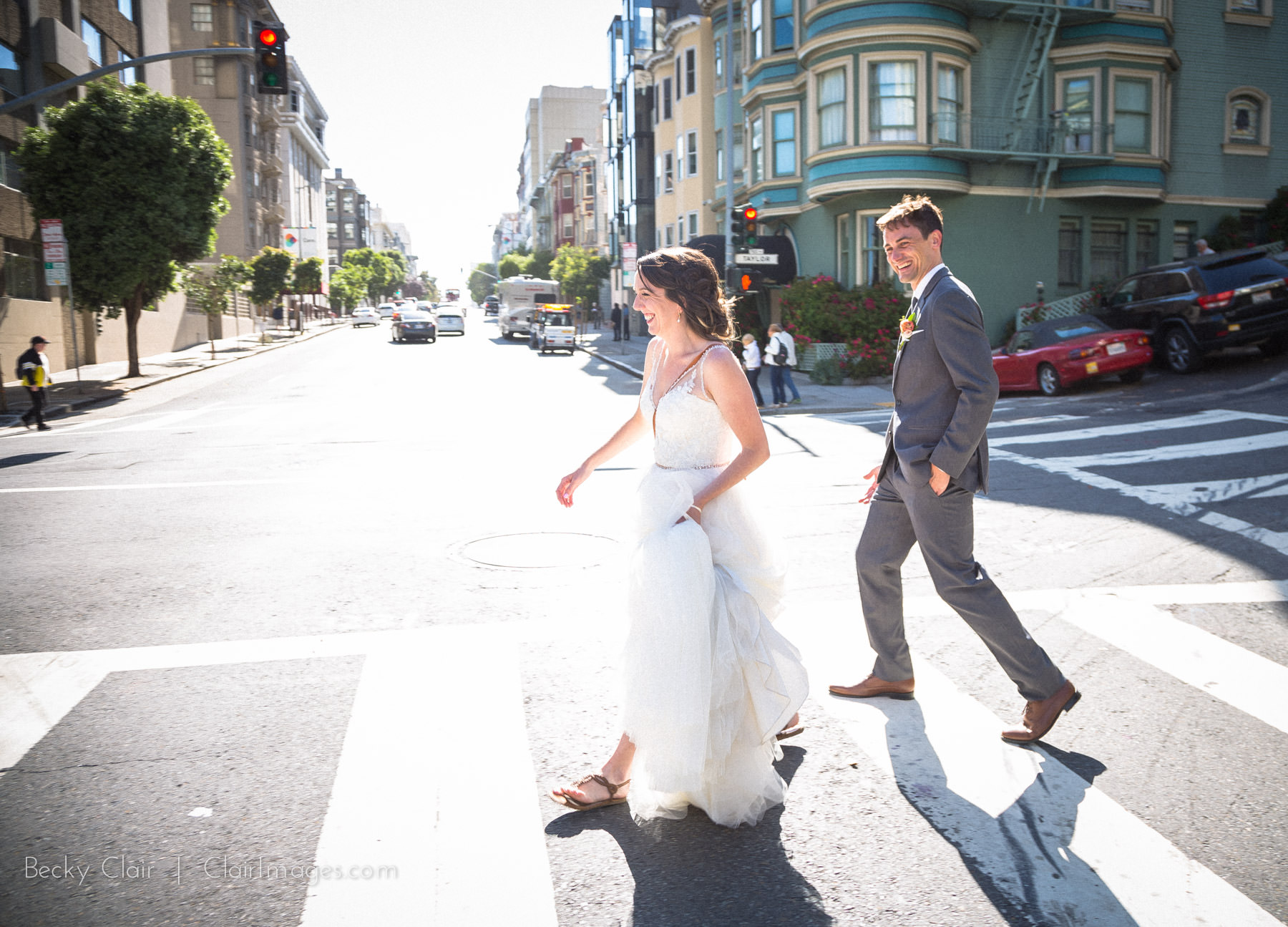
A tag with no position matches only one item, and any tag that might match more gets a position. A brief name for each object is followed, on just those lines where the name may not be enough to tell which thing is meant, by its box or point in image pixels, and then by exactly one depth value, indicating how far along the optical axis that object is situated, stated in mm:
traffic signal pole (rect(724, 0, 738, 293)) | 22328
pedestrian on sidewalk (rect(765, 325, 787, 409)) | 18656
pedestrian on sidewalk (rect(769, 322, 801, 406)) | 18766
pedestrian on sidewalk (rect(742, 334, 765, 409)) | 18219
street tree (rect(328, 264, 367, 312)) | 85875
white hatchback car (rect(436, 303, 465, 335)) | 58312
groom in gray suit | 3799
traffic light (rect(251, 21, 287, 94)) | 16109
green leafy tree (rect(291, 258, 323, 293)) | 54469
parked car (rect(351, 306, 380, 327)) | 72250
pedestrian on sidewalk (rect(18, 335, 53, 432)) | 15914
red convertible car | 17156
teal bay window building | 24516
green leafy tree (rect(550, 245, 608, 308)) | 68625
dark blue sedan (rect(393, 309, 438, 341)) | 47219
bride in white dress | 3201
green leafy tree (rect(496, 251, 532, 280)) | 113438
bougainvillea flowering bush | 23000
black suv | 16562
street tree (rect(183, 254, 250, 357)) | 34375
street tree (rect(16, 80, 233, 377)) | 23578
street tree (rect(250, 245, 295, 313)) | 47594
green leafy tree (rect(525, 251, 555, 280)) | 104125
